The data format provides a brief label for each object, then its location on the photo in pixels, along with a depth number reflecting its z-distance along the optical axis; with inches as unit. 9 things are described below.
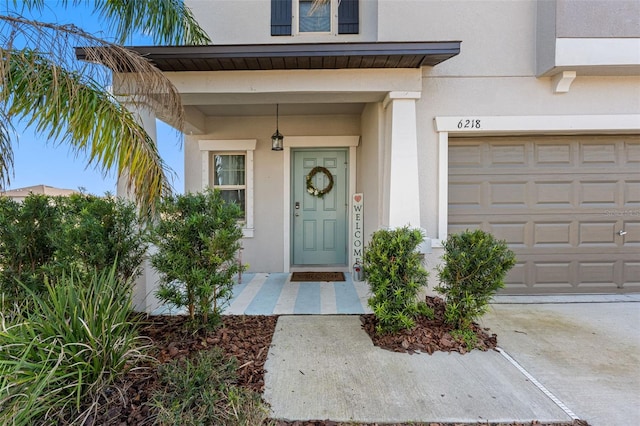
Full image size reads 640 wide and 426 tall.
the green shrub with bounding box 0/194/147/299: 124.6
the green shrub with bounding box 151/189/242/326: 119.3
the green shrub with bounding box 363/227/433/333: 131.0
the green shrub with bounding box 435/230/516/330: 132.0
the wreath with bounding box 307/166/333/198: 251.8
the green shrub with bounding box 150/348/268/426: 79.0
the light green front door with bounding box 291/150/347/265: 252.8
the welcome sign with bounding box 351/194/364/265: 231.8
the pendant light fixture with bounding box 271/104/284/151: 232.1
